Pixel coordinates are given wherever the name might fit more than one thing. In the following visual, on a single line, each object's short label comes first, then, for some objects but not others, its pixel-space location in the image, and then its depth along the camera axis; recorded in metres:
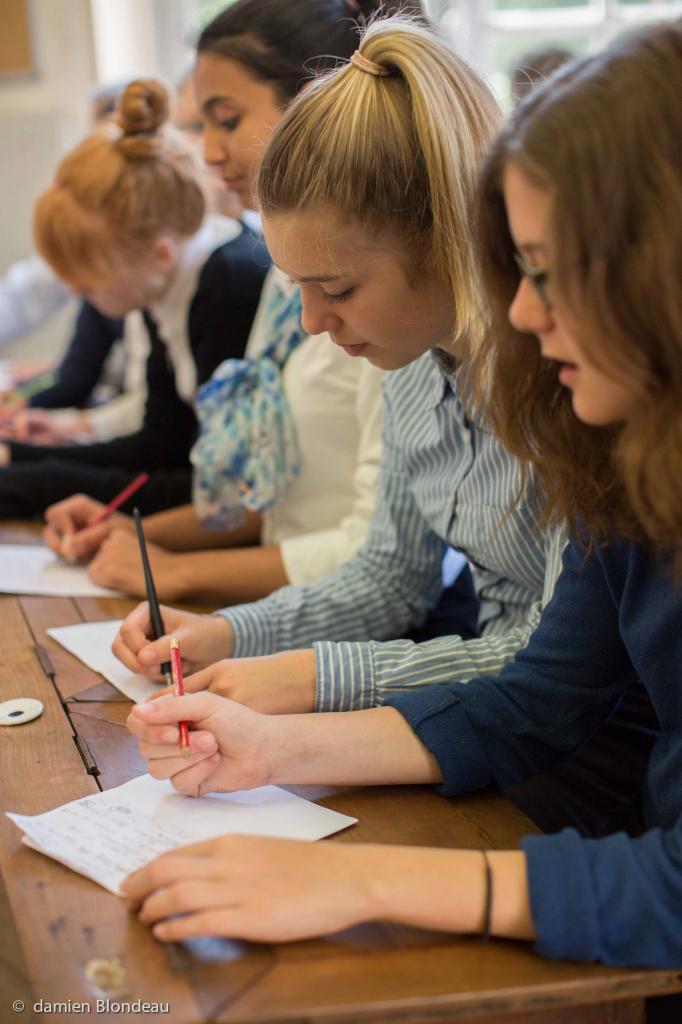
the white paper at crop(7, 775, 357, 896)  0.82
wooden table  0.67
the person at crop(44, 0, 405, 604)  1.52
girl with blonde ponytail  1.02
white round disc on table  1.08
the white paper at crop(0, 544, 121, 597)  1.54
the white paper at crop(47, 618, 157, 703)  1.16
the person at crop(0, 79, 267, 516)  1.93
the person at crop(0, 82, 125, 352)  3.38
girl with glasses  0.69
